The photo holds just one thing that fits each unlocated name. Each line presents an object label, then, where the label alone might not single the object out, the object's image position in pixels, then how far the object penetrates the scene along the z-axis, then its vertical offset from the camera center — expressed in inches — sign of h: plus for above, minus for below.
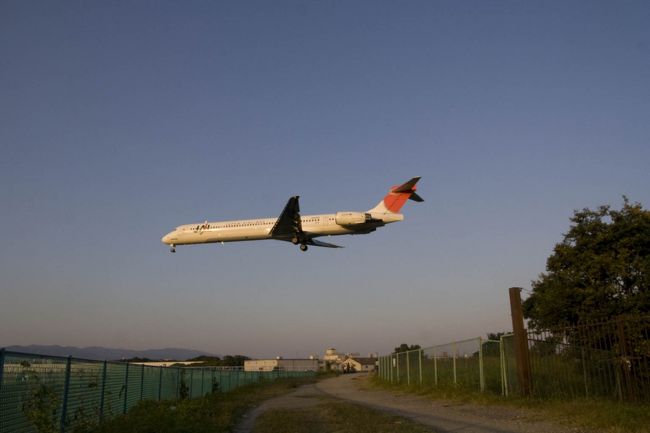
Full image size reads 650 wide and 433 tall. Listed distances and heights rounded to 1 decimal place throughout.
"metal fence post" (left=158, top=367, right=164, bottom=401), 803.4 -37.4
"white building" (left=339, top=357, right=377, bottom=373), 5496.1 -106.0
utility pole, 694.5 +8.9
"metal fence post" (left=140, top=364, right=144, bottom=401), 698.2 -32.3
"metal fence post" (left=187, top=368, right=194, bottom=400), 1001.0 -42.8
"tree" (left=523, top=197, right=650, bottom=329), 872.3 +124.9
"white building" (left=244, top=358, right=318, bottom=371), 4549.7 -76.7
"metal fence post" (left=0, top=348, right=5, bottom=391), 319.9 -2.2
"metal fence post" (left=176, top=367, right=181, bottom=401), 928.9 -42.5
